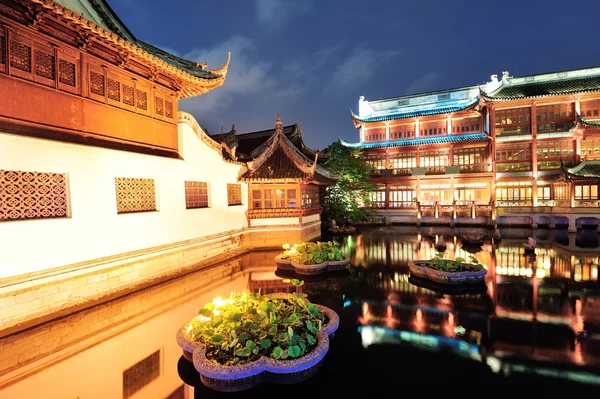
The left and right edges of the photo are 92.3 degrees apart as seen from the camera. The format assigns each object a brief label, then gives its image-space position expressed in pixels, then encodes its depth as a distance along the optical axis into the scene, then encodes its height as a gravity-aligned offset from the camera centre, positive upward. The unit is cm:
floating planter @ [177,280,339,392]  465 -262
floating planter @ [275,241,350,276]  1100 -259
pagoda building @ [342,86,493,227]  2647 +358
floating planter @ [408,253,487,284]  942 -271
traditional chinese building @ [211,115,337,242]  1534 +69
